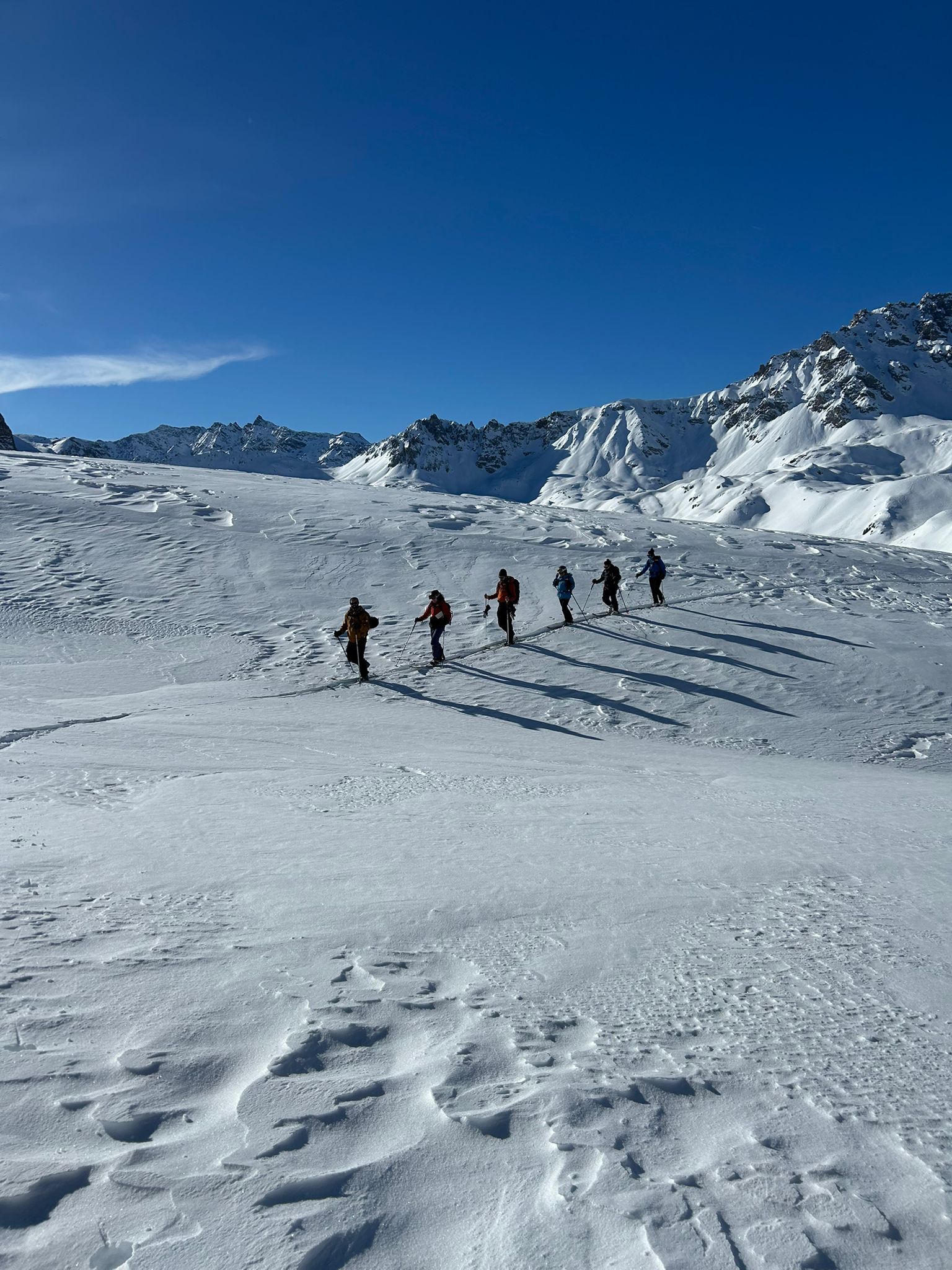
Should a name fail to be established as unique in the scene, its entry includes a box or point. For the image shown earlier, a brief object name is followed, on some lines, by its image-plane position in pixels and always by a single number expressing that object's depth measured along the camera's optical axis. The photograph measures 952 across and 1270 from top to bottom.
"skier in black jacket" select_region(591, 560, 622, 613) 18.36
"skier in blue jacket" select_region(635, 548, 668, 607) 18.78
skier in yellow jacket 14.91
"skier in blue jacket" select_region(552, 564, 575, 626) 17.58
